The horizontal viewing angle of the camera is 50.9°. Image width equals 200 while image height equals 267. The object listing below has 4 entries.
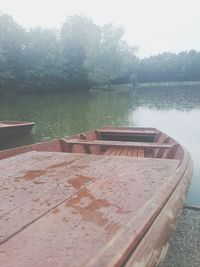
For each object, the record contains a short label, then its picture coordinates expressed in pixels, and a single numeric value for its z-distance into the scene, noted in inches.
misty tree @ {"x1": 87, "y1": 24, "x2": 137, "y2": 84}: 1218.4
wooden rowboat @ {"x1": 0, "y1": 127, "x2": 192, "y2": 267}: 40.3
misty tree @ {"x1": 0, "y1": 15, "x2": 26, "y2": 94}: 1074.1
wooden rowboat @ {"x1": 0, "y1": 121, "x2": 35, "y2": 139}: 244.6
